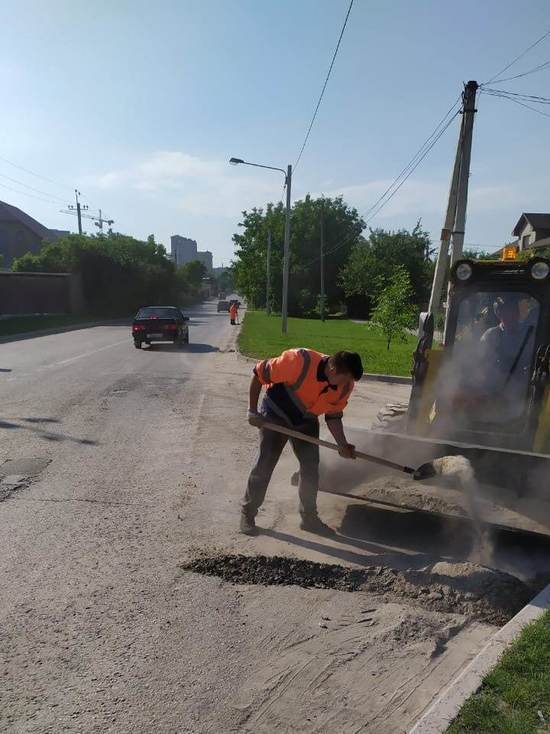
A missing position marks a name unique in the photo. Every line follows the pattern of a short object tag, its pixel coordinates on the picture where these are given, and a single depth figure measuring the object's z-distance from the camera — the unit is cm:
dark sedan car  2262
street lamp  2808
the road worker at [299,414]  485
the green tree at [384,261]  5662
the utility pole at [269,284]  5968
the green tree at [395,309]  2177
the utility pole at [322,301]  5169
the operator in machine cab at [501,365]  574
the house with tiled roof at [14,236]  7169
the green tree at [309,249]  6500
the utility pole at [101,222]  8962
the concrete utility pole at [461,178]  1119
